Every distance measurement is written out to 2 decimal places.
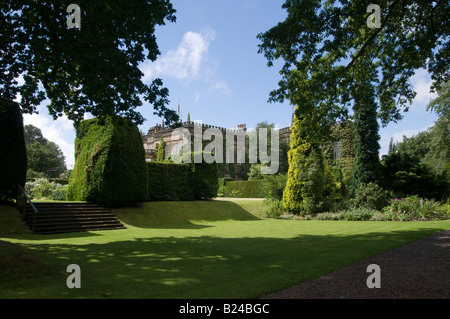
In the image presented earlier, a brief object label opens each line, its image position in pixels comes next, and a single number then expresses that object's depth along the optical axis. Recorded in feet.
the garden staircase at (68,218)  41.37
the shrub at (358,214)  55.67
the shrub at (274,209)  65.67
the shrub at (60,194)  66.13
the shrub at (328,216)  57.77
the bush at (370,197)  59.36
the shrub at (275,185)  73.08
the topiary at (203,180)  69.97
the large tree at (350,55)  31.68
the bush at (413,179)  63.98
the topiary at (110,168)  52.31
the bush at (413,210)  52.39
